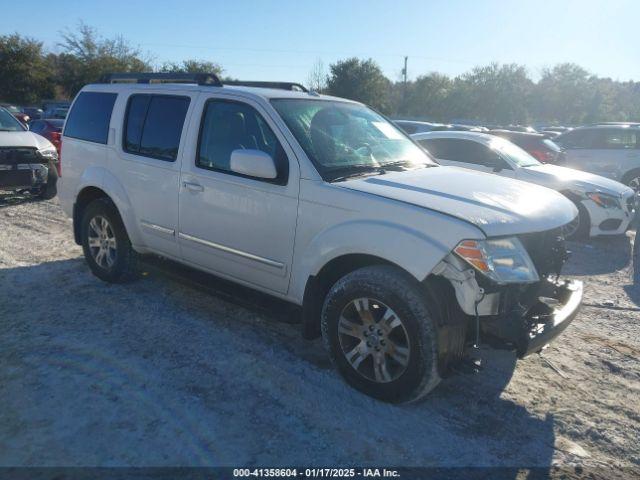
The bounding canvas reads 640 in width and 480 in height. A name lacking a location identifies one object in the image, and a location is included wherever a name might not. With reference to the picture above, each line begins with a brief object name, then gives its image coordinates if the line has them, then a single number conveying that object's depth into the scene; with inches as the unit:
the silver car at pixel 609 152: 478.9
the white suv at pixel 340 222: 129.3
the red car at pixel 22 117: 813.5
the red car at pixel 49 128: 544.4
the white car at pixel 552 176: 338.9
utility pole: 2105.1
